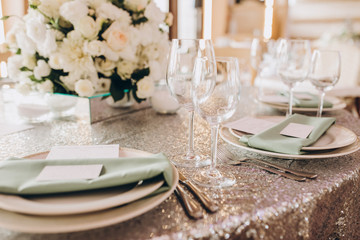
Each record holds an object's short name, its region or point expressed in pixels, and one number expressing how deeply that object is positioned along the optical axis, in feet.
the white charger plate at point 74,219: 1.45
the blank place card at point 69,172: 1.81
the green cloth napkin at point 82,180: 1.68
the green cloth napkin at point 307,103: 4.34
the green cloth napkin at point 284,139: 2.51
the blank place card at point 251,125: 2.97
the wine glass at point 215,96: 2.13
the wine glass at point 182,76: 2.58
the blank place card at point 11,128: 3.37
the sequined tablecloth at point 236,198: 1.66
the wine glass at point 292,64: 3.87
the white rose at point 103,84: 3.88
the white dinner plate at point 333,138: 2.57
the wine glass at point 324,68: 3.67
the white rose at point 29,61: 3.81
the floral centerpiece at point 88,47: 3.52
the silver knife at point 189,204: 1.76
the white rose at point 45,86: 3.79
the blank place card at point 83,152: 2.26
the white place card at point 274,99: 4.50
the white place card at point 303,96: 4.66
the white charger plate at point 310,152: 2.43
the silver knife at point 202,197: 1.82
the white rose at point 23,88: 3.94
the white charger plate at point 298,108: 4.30
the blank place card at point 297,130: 2.78
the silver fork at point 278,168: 2.30
